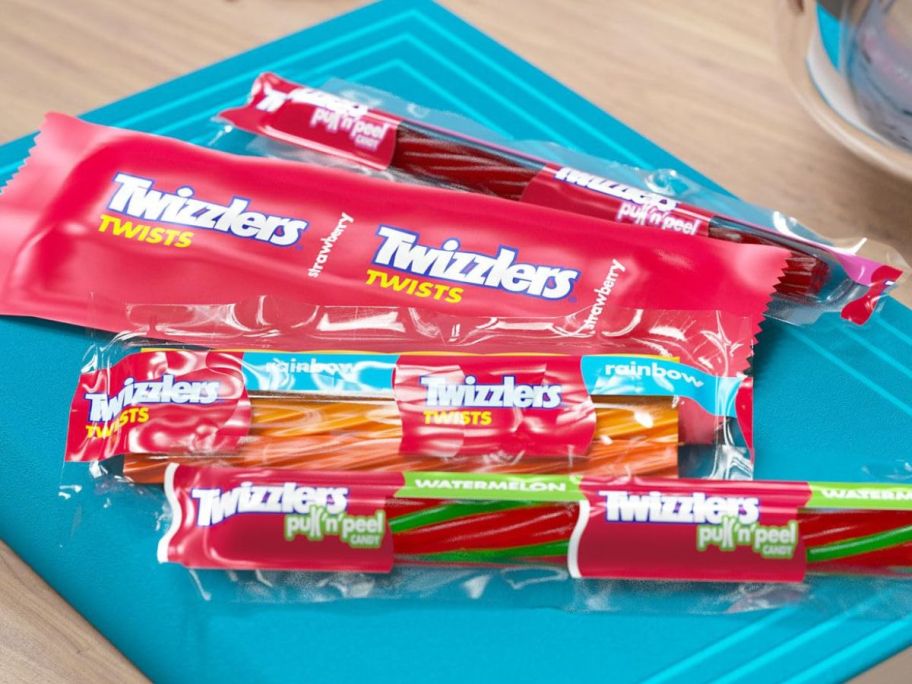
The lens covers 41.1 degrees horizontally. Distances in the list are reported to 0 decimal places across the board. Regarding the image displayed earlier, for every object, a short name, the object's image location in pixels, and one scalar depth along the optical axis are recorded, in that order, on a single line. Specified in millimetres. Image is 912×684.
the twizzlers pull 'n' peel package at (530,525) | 529
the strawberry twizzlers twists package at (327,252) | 641
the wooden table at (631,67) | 768
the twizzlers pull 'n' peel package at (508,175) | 669
